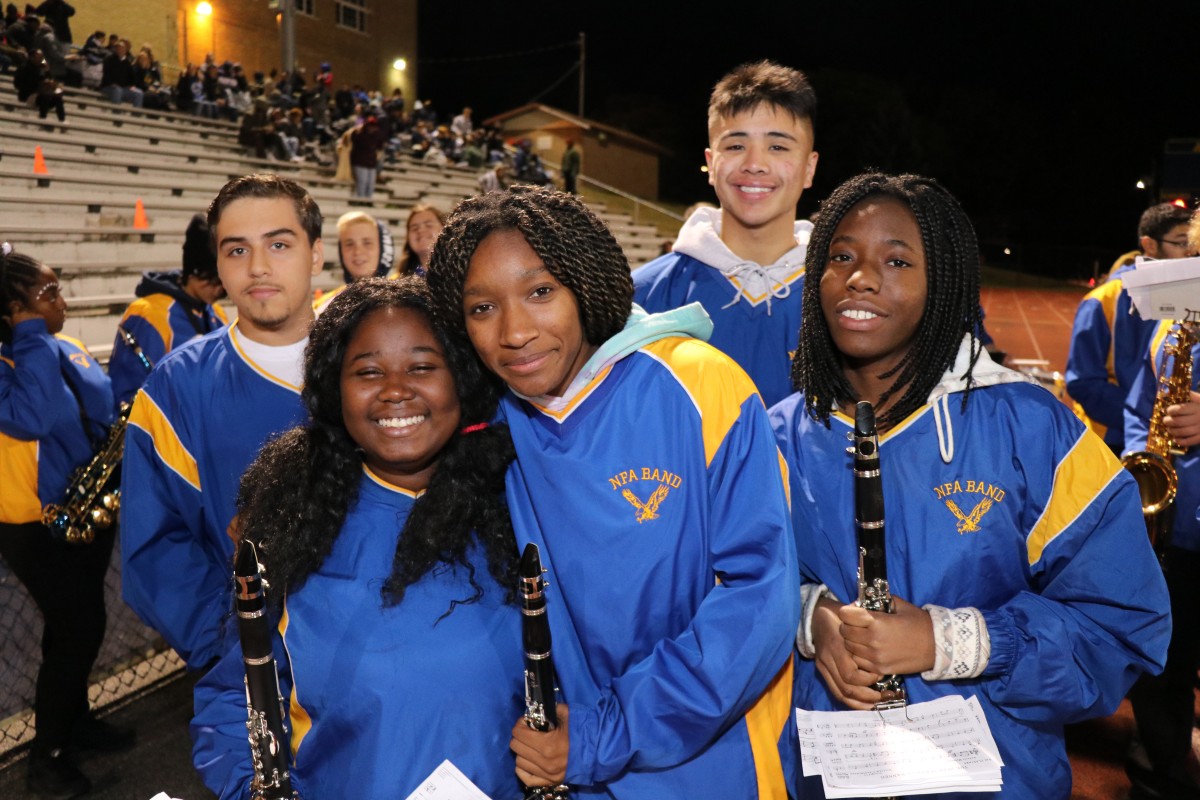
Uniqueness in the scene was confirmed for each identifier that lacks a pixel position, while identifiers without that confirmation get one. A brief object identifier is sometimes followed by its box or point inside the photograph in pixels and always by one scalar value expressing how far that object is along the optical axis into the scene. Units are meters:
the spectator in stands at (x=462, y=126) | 28.19
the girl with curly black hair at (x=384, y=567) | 1.76
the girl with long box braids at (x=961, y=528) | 1.70
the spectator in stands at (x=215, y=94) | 19.56
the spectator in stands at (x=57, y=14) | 16.56
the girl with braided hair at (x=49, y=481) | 3.53
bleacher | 9.80
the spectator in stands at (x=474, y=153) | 26.80
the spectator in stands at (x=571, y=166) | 24.44
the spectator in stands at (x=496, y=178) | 21.14
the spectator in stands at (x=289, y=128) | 18.70
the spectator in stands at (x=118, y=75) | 16.80
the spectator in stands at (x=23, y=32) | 14.85
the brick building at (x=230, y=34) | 18.83
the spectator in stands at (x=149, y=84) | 17.83
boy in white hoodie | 2.95
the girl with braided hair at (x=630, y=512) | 1.65
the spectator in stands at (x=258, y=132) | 17.89
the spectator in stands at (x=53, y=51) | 15.23
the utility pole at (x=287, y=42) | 20.20
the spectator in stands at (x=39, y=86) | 13.26
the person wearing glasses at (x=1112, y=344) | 4.49
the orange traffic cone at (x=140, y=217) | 11.62
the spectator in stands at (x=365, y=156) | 18.42
